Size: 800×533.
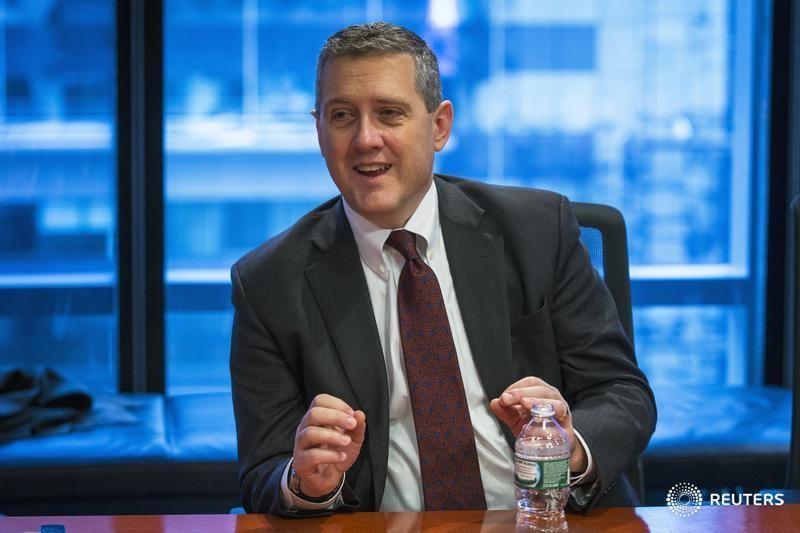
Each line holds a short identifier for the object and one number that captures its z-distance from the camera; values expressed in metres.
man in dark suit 3.41
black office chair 3.61
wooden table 3.18
